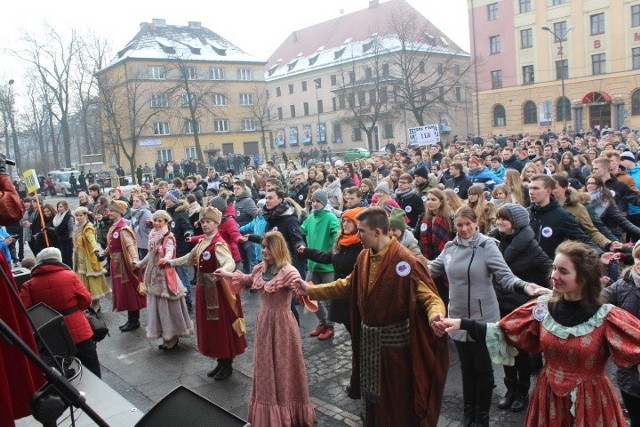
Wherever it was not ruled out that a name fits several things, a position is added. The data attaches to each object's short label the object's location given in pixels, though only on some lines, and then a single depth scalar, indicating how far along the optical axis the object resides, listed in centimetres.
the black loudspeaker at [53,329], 493
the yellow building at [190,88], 5825
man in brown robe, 426
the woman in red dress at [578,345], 322
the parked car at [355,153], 4647
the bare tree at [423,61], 3725
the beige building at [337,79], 6203
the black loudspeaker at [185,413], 308
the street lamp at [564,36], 4908
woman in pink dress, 504
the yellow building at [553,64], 4656
